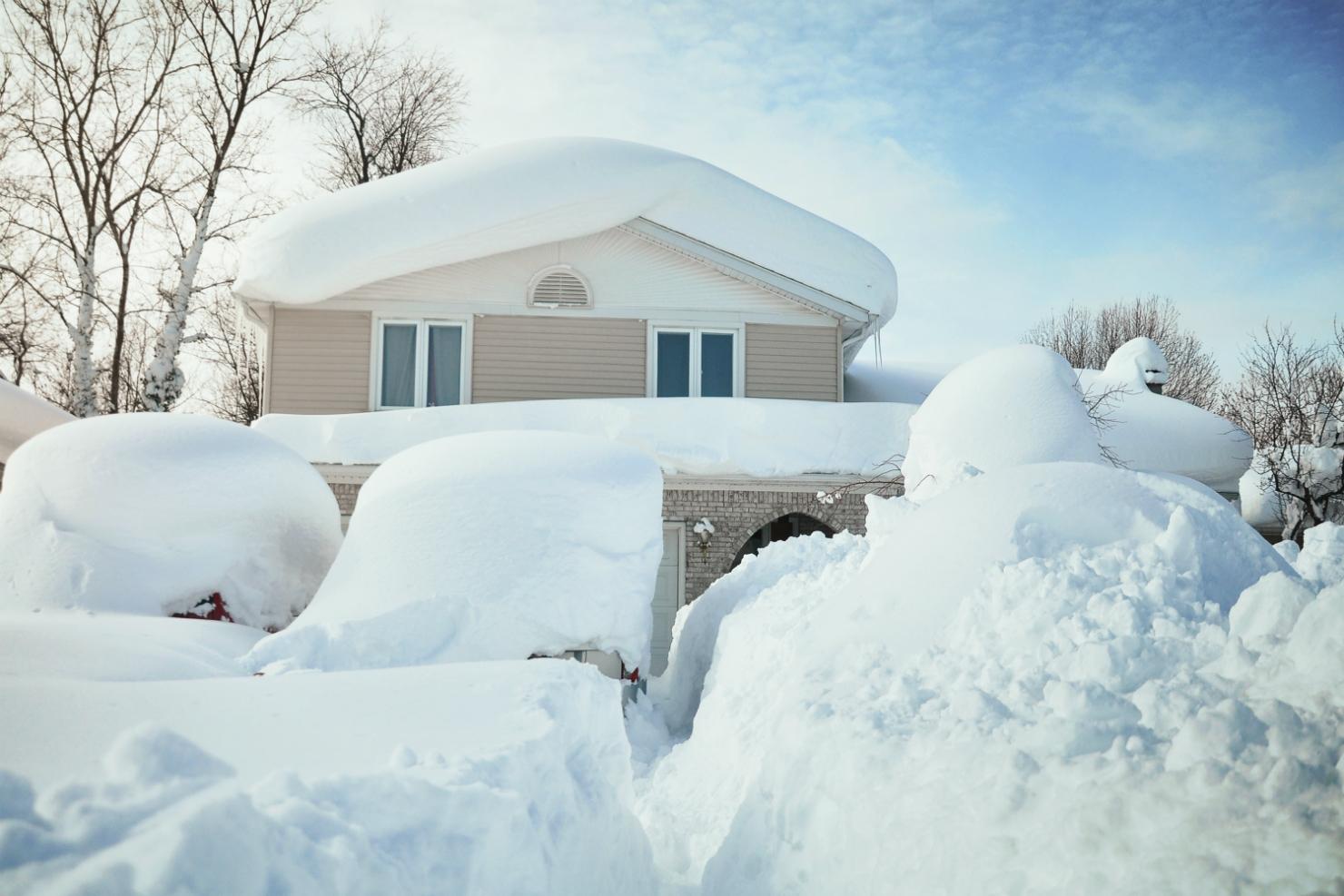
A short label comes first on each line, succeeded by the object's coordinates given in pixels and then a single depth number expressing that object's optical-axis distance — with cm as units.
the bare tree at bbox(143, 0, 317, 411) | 1816
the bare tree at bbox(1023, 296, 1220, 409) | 3306
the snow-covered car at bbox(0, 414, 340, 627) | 698
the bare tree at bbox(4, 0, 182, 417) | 1644
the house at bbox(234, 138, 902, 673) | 1223
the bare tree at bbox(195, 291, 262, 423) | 2614
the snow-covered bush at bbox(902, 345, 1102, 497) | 809
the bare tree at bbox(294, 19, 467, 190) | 2306
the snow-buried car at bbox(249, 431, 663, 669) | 638
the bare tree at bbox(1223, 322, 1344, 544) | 1249
